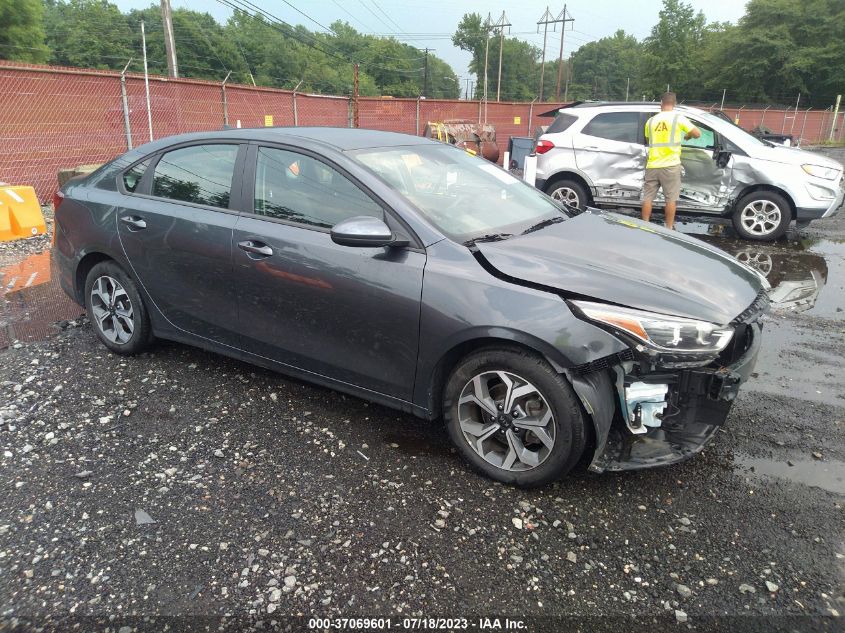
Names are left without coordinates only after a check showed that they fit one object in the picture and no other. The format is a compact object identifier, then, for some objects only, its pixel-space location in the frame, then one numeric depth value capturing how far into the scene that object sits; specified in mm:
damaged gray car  2705
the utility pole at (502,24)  70000
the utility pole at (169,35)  21344
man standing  7914
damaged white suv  8039
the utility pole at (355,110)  19078
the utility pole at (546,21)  74812
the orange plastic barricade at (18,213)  7797
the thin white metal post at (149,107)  12391
